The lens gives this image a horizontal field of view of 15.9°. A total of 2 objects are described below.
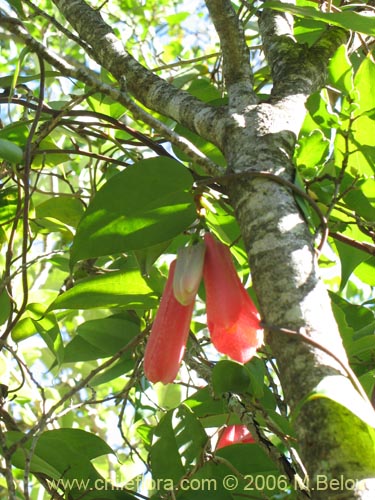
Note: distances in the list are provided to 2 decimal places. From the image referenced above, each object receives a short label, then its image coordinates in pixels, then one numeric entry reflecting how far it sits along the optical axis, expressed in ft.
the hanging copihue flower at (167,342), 2.67
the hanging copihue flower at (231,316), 2.62
